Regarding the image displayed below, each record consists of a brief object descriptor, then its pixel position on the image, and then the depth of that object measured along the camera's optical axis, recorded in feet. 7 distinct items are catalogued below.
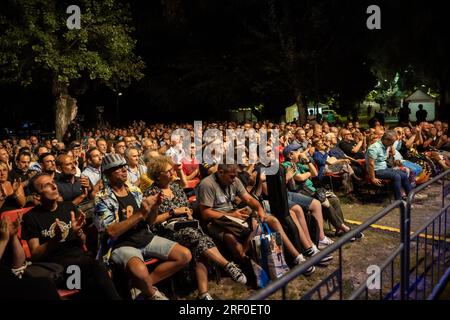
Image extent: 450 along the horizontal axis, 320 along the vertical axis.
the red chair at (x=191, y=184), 22.01
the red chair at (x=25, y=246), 11.19
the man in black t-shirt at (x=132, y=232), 12.01
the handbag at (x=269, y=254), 14.25
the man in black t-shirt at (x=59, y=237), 11.28
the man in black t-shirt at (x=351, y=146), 30.37
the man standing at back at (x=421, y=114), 64.64
